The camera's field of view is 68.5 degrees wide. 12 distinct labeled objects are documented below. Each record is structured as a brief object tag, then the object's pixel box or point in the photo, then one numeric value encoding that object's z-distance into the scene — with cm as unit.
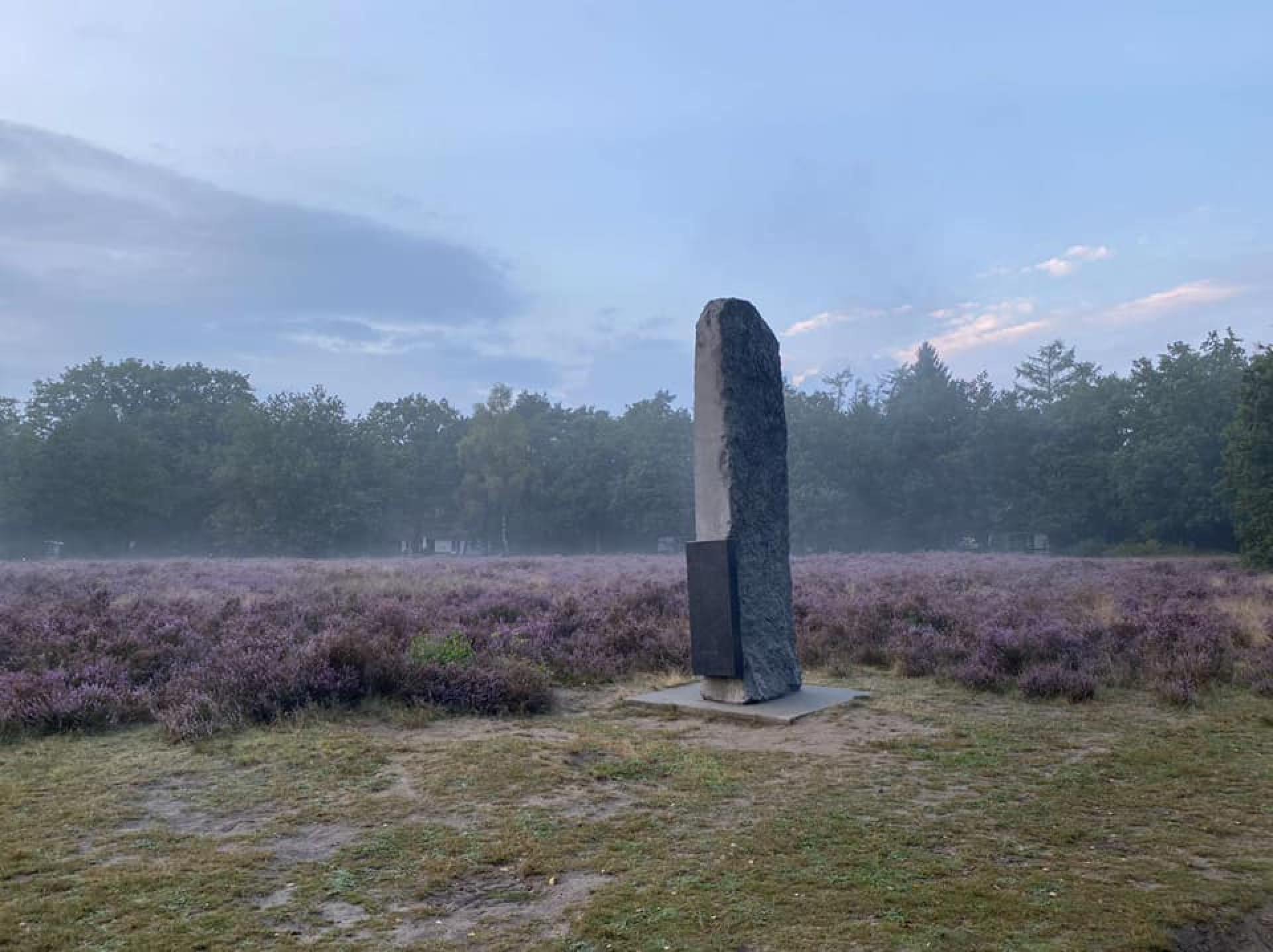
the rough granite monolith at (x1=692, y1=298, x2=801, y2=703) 905
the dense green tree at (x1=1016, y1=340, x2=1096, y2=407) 7081
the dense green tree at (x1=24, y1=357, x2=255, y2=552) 5078
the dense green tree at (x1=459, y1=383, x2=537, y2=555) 6219
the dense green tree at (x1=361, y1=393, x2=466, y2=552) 6350
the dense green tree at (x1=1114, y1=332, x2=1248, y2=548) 4262
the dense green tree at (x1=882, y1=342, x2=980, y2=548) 5478
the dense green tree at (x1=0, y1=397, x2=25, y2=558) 4928
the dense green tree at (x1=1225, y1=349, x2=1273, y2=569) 2502
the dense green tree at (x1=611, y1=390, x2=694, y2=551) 5750
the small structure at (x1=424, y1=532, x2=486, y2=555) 7006
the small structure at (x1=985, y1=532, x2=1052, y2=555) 5469
